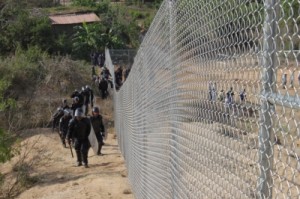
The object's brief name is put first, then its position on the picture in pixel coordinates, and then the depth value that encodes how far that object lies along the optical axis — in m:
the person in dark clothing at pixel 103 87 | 26.28
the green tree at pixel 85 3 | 49.22
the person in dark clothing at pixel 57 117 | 16.98
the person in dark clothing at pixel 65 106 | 16.70
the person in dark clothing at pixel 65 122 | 15.60
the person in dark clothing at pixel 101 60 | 36.97
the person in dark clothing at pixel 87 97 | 21.55
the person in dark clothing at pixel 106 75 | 27.13
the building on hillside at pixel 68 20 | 41.66
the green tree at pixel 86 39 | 39.44
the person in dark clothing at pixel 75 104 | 16.71
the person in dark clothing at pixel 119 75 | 26.83
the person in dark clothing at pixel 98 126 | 14.49
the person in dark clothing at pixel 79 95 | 19.67
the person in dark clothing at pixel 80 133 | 12.30
